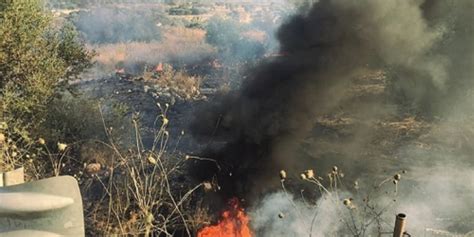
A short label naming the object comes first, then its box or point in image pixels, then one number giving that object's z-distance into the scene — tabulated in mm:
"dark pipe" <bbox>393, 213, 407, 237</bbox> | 2670
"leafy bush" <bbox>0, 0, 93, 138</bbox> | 8539
